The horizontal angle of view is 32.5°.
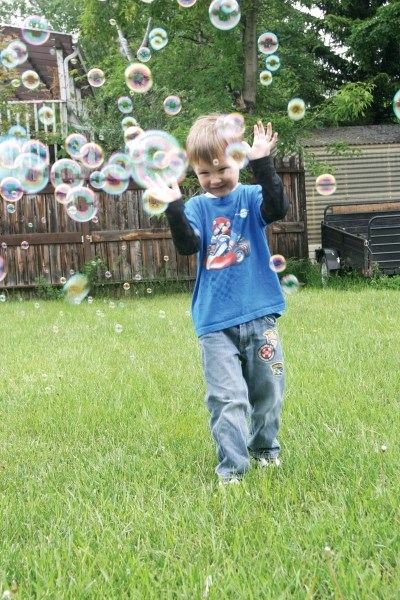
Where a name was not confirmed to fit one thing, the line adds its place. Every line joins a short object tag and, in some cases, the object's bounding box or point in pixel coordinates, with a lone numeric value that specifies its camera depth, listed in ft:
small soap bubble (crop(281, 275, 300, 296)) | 20.94
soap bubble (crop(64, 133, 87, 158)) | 24.98
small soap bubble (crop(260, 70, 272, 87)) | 24.83
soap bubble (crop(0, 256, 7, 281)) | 35.27
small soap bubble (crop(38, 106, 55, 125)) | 28.68
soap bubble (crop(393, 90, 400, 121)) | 20.61
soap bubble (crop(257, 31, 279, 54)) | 24.35
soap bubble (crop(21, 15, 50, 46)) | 24.80
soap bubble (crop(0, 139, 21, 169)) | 20.70
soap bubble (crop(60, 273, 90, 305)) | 33.97
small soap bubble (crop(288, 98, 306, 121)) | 20.21
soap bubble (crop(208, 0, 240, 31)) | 19.08
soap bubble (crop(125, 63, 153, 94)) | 22.82
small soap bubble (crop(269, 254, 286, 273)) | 19.19
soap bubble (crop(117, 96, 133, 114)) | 25.64
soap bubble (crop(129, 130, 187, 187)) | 9.81
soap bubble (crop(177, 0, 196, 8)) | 22.44
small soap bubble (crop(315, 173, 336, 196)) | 20.57
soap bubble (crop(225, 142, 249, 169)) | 8.43
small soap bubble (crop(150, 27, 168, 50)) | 25.65
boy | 8.53
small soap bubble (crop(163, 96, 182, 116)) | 19.76
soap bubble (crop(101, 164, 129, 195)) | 22.36
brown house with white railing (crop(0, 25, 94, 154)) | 44.78
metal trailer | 32.14
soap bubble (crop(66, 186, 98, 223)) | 30.48
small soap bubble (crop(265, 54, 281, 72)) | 29.40
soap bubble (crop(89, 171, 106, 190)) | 33.04
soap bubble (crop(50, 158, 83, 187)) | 34.95
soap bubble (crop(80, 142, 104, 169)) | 22.67
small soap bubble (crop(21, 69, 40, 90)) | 25.45
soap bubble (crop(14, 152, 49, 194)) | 21.92
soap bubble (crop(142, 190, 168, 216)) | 8.66
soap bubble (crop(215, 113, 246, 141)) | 8.62
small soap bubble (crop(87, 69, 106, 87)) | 24.74
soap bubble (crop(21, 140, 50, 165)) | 21.20
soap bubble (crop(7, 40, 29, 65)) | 25.86
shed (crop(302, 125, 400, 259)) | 54.84
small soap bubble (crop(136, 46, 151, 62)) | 26.26
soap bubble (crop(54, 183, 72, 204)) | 26.85
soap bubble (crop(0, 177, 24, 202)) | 22.57
